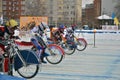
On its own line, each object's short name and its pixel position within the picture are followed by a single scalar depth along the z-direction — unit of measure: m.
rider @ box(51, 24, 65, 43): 16.30
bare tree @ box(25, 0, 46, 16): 77.62
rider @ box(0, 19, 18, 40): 9.59
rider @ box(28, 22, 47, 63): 12.41
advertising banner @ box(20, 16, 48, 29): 27.00
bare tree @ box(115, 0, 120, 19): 81.49
